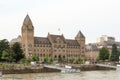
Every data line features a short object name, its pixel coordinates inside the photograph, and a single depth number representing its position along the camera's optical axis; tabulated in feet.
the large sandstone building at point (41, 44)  590.55
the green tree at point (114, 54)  606.96
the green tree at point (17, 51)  459.73
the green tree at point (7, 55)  431.02
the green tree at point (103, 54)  629.51
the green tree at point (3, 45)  463.83
